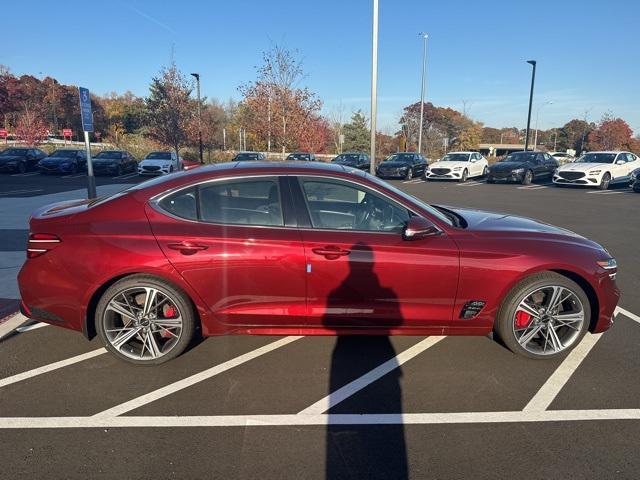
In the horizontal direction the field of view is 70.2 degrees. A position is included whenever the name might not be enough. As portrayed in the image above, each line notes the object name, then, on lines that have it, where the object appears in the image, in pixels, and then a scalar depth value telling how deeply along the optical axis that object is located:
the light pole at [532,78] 29.71
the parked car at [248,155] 25.08
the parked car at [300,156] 23.88
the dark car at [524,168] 23.55
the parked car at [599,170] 20.19
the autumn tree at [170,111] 30.02
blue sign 8.00
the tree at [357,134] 54.62
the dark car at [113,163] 26.30
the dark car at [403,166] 26.58
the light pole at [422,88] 31.29
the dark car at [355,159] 28.39
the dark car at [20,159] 26.28
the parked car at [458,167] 24.94
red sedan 3.50
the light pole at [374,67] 12.55
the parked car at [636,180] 18.91
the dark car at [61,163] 25.92
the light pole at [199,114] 29.89
